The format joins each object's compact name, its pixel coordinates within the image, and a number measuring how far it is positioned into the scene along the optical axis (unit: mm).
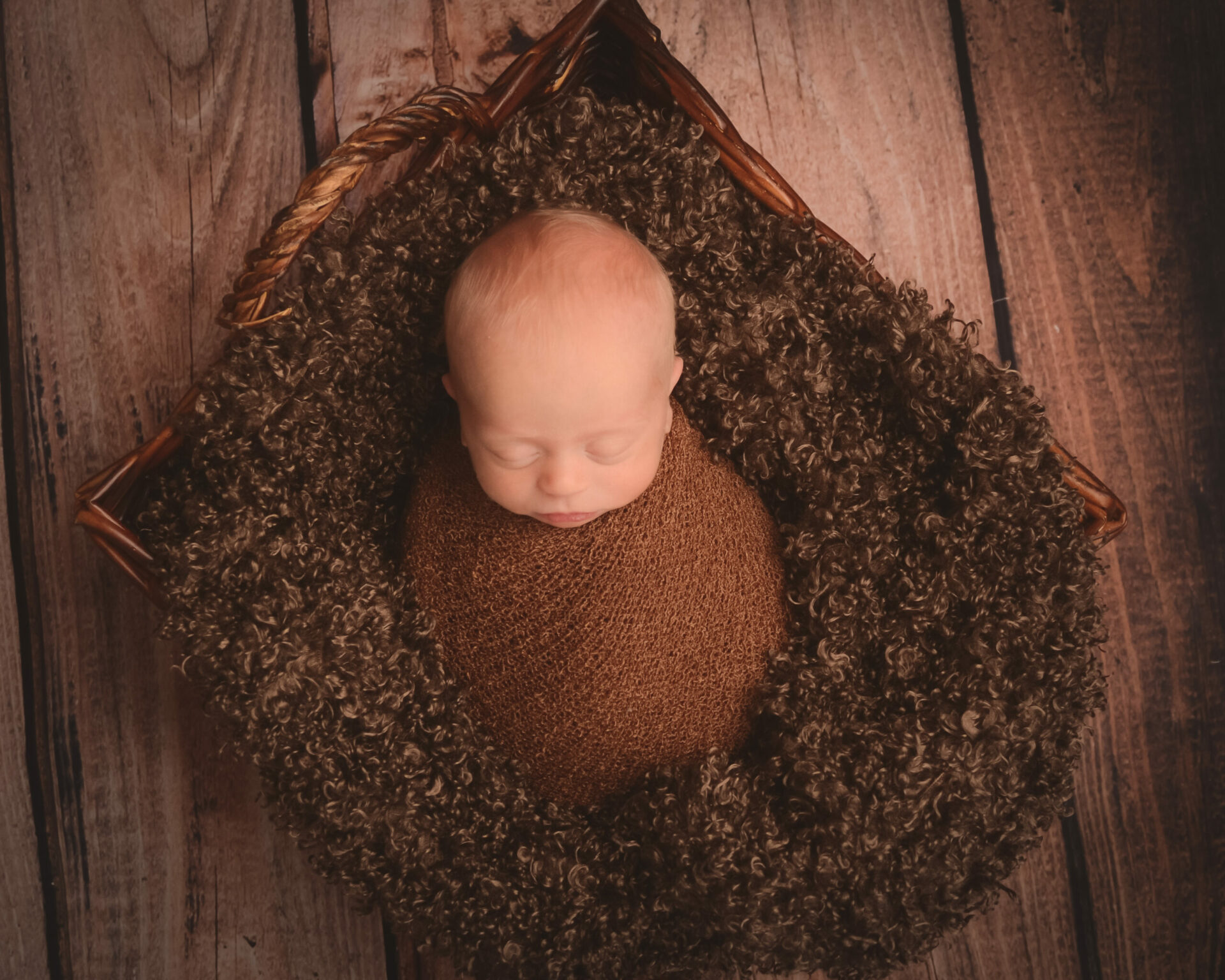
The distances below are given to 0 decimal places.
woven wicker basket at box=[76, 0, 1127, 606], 750
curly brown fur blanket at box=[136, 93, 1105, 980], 770
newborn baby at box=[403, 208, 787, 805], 673
